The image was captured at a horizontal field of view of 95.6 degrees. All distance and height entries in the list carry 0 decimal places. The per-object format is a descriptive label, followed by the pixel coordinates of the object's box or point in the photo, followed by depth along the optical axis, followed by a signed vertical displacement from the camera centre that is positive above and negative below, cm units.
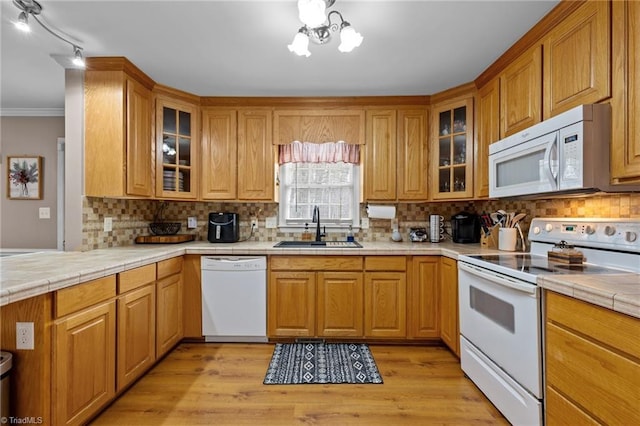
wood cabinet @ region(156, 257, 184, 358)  220 -75
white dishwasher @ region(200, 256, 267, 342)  256 -76
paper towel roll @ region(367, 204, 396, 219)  296 +1
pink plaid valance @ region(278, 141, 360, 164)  301 +62
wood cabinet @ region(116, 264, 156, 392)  178 -74
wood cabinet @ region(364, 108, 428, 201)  285 +61
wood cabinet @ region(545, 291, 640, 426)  97 -57
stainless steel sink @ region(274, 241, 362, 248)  270 -31
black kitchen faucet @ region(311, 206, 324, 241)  297 -8
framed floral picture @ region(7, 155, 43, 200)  313 +38
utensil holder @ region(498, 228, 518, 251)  225 -20
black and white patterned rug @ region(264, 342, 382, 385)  204 -117
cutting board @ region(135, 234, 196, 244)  276 -26
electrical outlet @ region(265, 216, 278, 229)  316 -10
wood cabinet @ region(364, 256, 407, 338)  254 -72
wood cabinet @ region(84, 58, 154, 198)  224 +67
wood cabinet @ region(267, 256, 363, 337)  255 -74
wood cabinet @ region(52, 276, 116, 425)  137 -73
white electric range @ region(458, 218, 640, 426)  140 -50
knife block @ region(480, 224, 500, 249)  246 -21
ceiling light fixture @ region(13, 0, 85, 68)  161 +115
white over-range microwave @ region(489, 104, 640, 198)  138 +31
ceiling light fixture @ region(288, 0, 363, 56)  142 +100
